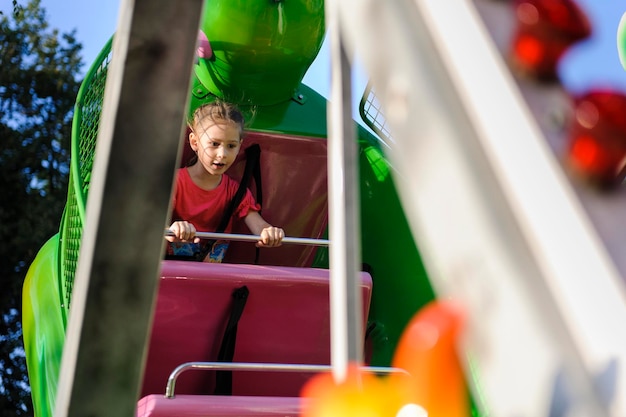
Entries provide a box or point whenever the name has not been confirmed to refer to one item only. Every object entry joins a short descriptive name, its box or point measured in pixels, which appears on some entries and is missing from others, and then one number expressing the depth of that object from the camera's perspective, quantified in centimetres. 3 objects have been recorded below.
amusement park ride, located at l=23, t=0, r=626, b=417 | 137
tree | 1553
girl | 578
